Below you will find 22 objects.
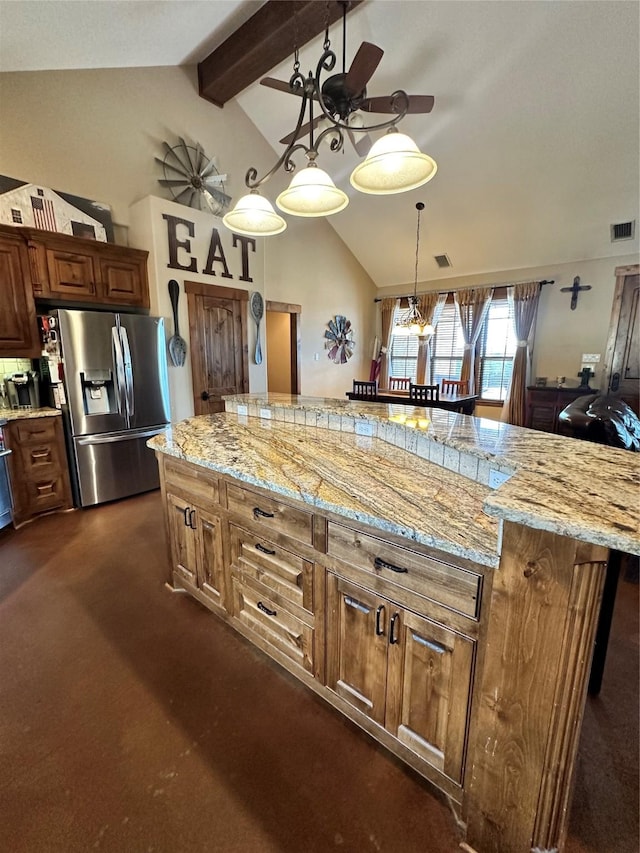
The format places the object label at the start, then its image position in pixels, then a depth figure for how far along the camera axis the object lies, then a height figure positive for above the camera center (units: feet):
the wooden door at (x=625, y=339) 15.76 +0.80
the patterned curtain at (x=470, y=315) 19.35 +2.29
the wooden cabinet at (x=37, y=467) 9.50 -2.96
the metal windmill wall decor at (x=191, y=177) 12.70 +6.41
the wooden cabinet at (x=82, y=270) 9.69 +2.52
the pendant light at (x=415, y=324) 14.49 +1.31
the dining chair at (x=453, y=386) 16.95 -1.41
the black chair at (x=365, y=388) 16.03 -1.38
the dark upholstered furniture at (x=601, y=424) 6.04 -1.15
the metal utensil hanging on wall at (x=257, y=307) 14.85 +2.03
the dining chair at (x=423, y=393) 14.23 -1.41
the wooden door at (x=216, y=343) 13.15 +0.52
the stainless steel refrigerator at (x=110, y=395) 9.94 -1.13
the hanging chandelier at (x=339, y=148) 5.48 +2.93
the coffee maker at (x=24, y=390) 10.35 -0.94
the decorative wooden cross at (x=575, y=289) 16.84 +3.18
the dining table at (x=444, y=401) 13.69 -1.72
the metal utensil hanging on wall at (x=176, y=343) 12.30 +0.49
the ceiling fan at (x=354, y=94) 7.09 +5.75
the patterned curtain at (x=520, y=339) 17.94 +0.91
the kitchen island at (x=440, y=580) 2.66 -2.15
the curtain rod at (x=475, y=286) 17.59 +3.71
